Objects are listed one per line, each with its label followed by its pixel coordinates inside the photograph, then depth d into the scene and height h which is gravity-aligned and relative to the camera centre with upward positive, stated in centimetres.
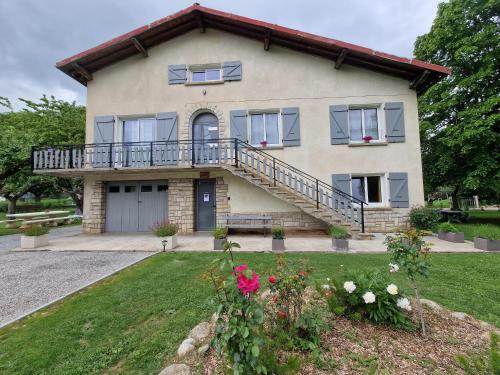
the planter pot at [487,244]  637 -128
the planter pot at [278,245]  659 -122
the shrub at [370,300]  244 -109
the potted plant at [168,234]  704 -90
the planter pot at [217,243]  673 -117
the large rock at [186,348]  225 -143
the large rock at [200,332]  245 -143
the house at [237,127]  929 +324
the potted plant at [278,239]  660 -106
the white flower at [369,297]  237 -99
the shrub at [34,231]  748 -81
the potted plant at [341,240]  650 -109
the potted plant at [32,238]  745 -101
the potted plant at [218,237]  667 -98
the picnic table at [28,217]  987 -60
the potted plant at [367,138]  950 +254
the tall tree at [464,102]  1040 +488
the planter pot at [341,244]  650 -121
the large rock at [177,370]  195 -141
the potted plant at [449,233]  747 -115
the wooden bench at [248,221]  905 -77
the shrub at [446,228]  773 -98
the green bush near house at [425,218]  866 -70
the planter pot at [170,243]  706 -119
